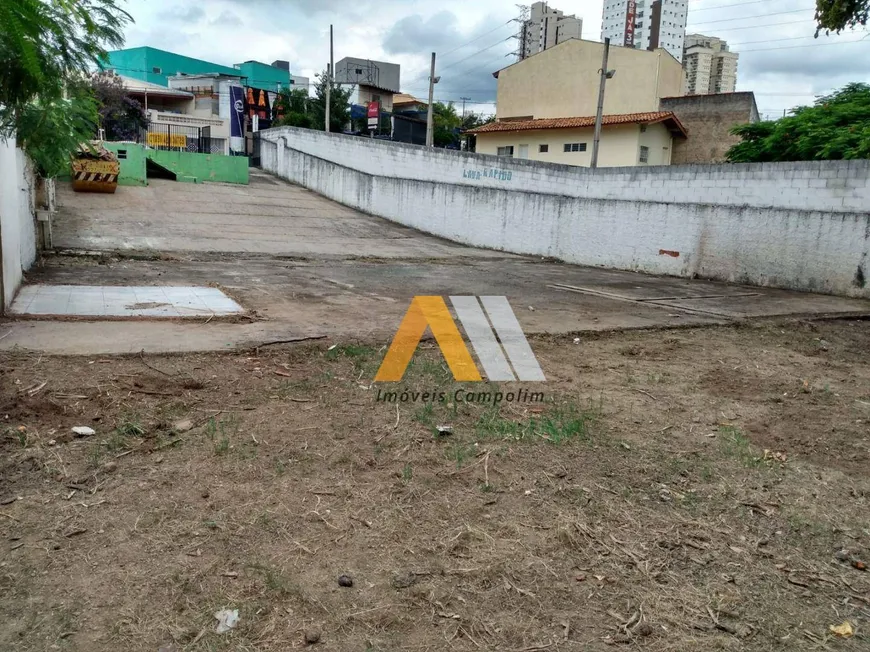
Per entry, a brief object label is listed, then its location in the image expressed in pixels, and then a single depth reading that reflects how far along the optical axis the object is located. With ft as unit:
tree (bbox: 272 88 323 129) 106.01
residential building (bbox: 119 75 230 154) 92.84
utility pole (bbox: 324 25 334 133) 85.99
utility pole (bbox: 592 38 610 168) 60.78
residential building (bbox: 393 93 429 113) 155.74
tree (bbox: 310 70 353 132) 109.29
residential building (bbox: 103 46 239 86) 146.41
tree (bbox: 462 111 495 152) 152.40
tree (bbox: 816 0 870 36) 25.31
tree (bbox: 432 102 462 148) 137.18
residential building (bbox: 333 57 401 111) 174.60
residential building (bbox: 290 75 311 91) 166.54
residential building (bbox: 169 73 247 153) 111.04
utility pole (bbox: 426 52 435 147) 70.69
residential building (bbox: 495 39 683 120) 90.07
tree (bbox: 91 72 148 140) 76.38
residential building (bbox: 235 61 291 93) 151.33
